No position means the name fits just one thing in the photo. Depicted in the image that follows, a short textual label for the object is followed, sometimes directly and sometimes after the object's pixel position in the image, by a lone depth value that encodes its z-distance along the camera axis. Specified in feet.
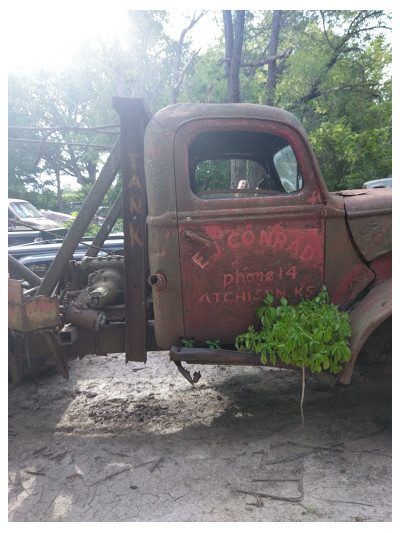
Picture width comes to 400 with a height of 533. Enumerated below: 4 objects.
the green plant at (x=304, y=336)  7.46
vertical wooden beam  8.36
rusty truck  7.99
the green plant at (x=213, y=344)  8.39
